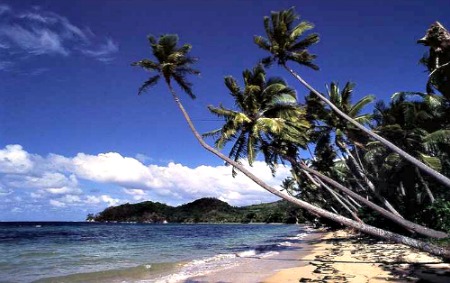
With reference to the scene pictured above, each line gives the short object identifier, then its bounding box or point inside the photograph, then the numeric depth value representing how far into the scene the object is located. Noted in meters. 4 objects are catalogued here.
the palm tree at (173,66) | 13.20
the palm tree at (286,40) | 17.30
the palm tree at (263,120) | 18.41
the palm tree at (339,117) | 22.48
